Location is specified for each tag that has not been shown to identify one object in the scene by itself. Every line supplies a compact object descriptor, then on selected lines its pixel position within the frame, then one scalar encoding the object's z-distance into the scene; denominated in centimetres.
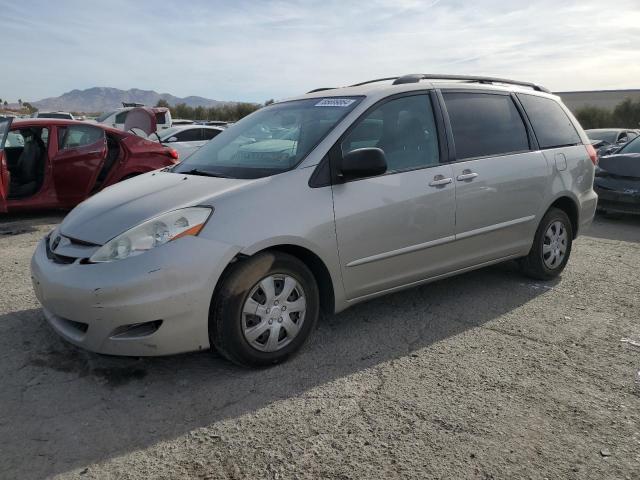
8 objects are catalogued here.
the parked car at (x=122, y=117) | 1875
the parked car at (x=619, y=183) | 849
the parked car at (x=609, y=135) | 1393
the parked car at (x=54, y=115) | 2484
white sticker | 389
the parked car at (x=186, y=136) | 1312
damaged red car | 750
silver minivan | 302
